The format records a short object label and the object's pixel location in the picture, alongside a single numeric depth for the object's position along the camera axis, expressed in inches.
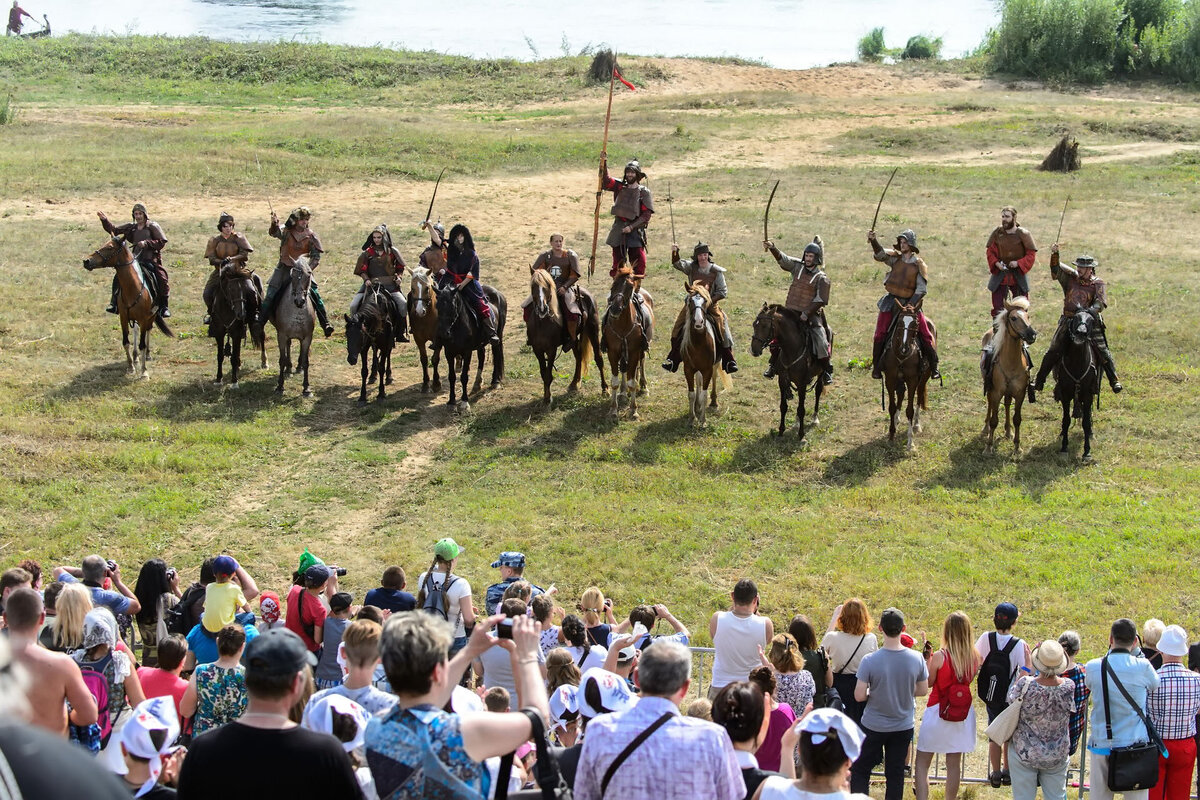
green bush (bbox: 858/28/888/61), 2417.0
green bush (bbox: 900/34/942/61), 2322.8
